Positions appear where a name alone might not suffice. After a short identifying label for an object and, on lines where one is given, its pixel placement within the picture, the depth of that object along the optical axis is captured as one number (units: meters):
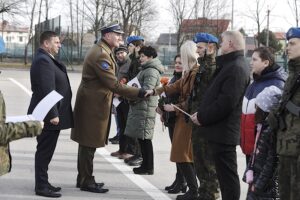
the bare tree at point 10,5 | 45.72
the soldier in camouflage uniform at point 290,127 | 3.90
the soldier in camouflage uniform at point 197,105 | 5.62
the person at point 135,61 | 8.45
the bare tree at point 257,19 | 43.72
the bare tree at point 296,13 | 35.84
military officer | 6.39
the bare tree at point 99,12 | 46.69
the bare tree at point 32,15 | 50.09
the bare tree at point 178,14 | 47.36
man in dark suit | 6.06
